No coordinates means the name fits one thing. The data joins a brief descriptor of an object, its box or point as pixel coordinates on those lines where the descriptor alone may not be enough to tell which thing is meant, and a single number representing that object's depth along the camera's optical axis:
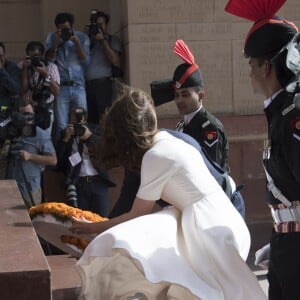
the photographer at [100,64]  8.64
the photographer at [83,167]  7.22
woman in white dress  3.56
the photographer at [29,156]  7.21
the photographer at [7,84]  8.00
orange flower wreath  4.15
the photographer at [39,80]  7.95
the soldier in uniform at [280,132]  3.25
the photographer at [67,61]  8.41
